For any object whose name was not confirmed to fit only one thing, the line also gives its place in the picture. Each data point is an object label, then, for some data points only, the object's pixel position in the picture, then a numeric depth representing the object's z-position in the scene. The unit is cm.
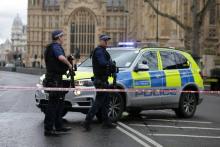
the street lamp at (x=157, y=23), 5665
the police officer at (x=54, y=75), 1035
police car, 1218
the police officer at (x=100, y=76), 1125
